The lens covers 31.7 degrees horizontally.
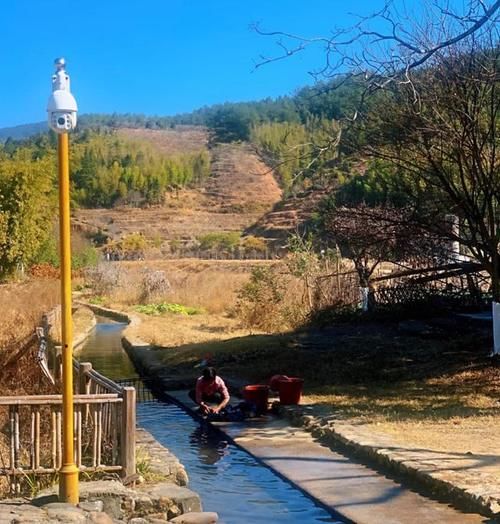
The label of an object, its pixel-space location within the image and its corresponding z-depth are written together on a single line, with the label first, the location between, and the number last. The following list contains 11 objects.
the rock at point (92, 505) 7.47
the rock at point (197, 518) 7.95
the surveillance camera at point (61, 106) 7.29
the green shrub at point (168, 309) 37.62
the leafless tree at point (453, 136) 15.94
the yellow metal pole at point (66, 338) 7.34
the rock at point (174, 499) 8.18
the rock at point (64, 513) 7.09
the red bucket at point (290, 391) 14.57
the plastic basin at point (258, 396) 14.24
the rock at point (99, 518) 7.20
